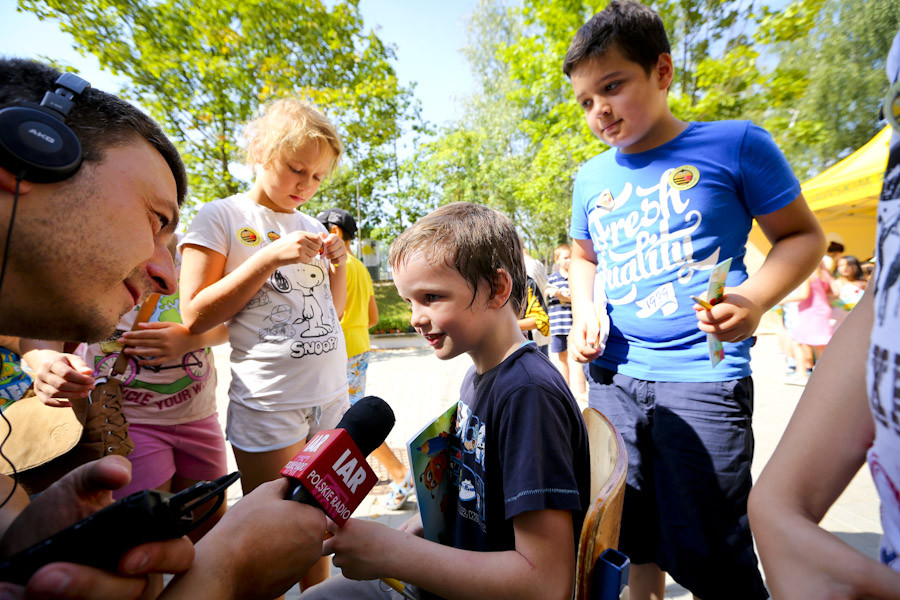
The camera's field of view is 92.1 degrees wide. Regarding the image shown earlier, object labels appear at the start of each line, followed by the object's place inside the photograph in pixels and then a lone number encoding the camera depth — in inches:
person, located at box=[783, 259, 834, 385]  254.4
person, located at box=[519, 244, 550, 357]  209.8
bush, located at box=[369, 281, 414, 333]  486.6
